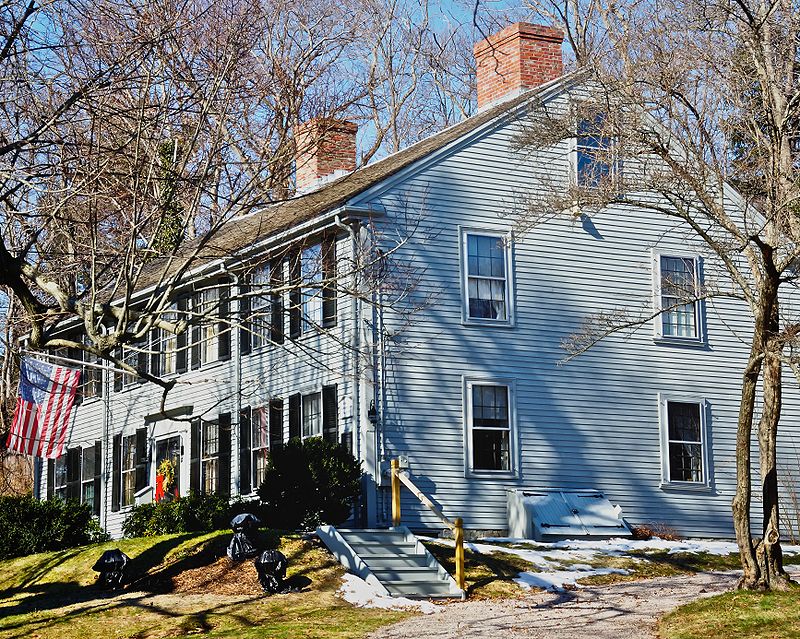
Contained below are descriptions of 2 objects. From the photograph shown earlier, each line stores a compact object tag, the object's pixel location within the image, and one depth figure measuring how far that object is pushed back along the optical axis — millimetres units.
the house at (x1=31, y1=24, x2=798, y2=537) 22984
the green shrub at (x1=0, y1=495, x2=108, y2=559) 23594
